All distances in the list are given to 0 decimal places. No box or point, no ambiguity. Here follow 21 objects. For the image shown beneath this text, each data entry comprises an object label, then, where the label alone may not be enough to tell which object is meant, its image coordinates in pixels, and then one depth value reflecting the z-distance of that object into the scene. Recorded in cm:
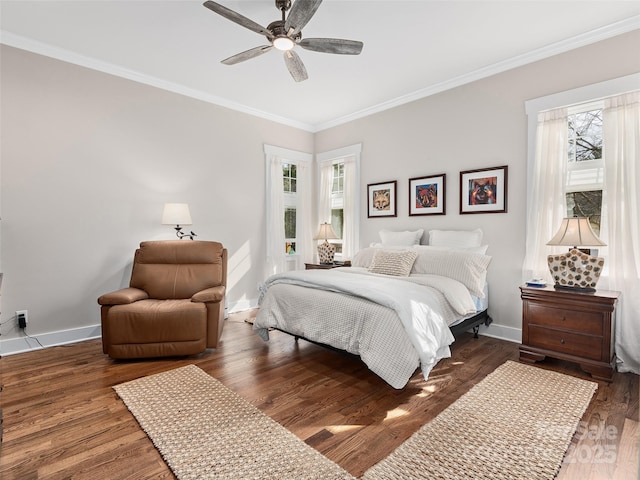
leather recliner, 293
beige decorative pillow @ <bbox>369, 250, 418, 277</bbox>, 346
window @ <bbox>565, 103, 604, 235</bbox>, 308
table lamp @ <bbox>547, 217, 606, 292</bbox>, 273
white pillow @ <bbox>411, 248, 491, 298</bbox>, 323
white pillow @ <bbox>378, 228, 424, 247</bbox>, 426
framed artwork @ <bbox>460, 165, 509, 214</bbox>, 364
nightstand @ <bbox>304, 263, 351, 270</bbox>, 489
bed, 228
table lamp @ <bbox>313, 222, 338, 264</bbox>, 511
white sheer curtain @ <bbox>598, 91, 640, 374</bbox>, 278
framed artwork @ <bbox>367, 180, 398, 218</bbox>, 468
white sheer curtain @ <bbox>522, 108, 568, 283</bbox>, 323
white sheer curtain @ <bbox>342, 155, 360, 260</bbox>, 514
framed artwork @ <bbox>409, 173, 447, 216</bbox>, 418
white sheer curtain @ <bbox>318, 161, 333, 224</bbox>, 562
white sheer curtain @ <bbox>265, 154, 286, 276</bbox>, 520
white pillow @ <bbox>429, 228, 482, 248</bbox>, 374
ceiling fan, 218
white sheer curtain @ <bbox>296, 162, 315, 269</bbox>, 561
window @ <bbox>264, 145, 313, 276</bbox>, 521
